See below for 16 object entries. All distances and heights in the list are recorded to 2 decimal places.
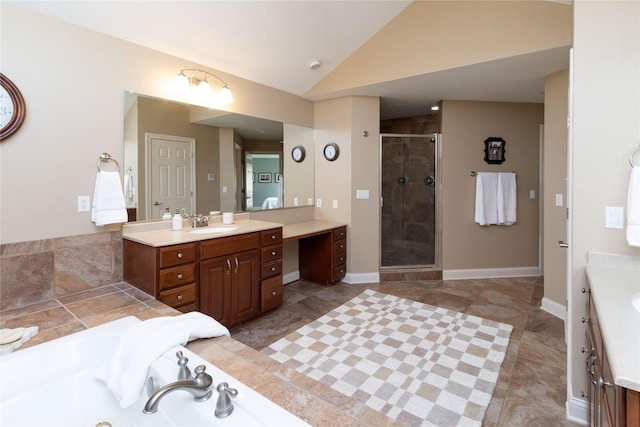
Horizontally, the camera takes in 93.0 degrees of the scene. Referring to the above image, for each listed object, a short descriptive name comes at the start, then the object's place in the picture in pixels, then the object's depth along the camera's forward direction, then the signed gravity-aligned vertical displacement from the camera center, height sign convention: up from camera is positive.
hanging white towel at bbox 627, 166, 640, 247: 1.30 -0.02
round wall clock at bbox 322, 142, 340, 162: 3.93 +0.69
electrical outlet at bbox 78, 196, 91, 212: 2.13 +0.00
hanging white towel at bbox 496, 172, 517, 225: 4.01 +0.08
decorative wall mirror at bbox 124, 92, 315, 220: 2.43 +0.52
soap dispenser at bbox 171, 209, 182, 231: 2.60 -0.16
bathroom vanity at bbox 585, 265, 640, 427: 0.72 -0.39
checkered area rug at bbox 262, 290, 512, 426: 1.76 -1.12
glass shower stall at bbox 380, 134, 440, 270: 4.09 +0.04
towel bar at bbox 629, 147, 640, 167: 1.41 +0.23
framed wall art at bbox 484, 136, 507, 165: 4.05 +0.73
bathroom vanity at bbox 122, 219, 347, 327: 2.11 -0.48
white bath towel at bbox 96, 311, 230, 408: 1.21 -0.61
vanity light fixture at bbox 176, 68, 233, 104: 2.65 +1.09
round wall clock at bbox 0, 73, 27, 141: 1.79 +0.58
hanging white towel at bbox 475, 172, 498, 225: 4.01 +0.08
